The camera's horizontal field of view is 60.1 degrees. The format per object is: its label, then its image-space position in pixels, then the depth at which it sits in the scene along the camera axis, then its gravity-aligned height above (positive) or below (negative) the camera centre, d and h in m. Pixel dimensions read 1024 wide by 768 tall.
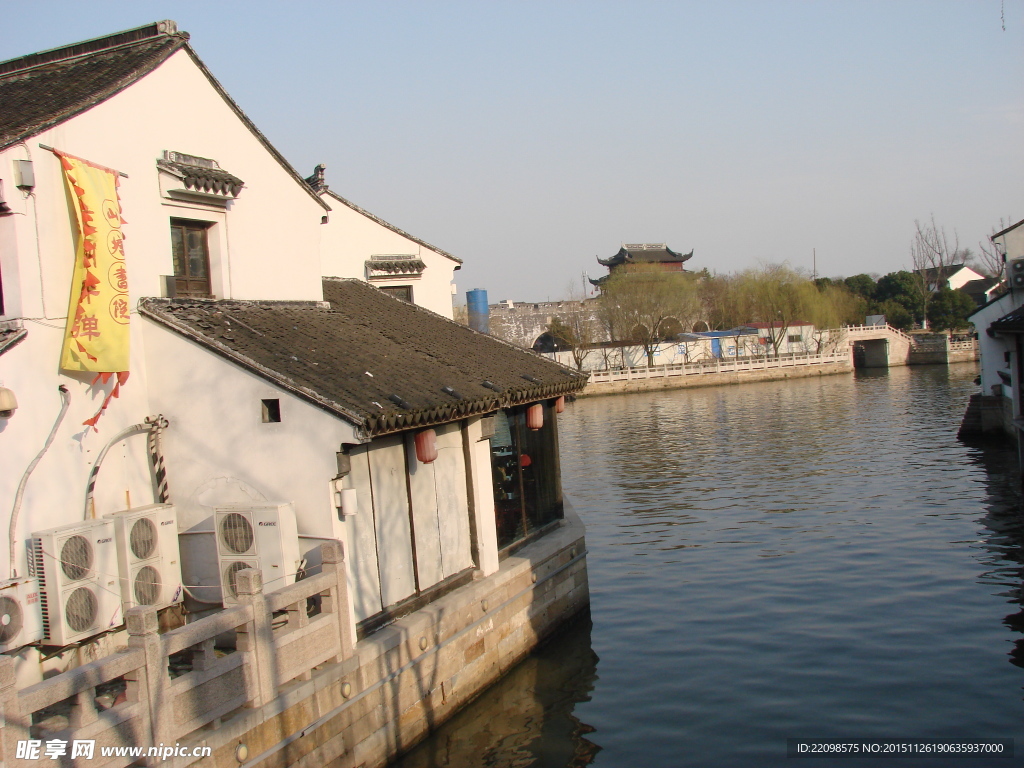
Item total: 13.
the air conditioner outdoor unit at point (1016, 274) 22.61 +1.76
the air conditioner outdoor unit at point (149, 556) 7.96 -1.35
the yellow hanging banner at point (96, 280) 7.89 +1.23
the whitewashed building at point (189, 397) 7.62 +0.04
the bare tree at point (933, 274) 84.84 +7.60
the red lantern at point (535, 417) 11.98 -0.50
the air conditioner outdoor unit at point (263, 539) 7.91 -1.25
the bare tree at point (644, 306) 64.12 +4.78
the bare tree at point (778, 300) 68.75 +4.76
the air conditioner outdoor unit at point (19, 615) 7.07 -1.57
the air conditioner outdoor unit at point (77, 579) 7.33 -1.39
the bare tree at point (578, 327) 63.27 +3.65
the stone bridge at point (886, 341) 66.88 +0.81
